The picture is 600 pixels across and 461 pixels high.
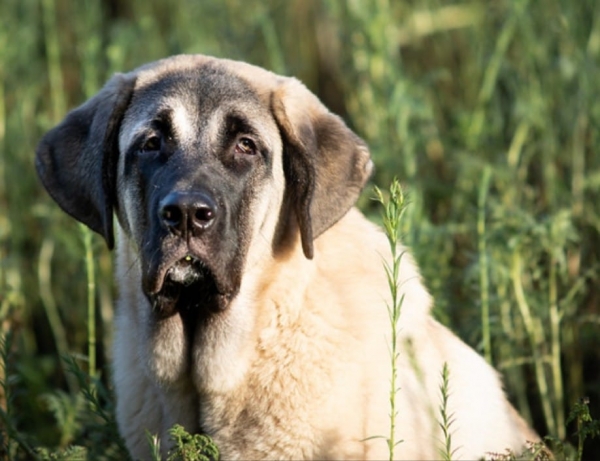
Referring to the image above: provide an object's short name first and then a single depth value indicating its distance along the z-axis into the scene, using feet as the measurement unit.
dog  27.25
